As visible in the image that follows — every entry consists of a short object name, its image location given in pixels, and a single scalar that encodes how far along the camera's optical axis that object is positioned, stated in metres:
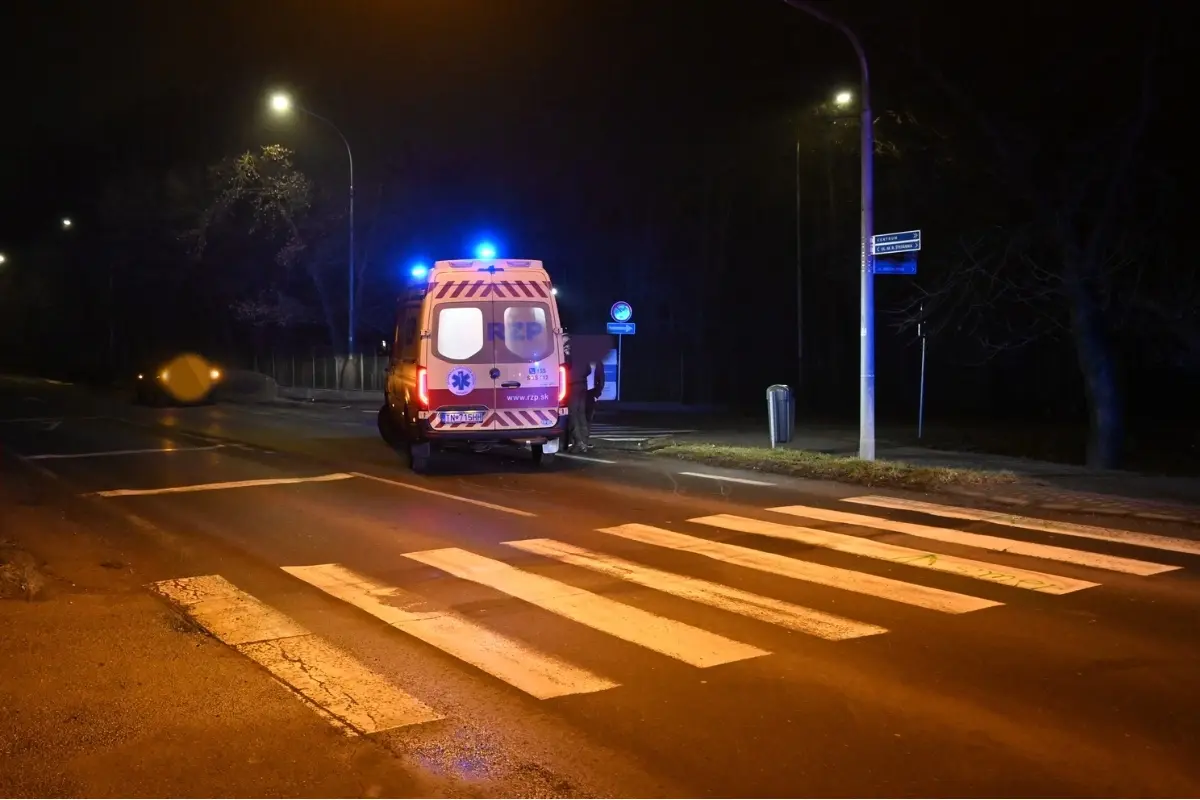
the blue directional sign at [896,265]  15.73
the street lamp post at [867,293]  15.66
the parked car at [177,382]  33.28
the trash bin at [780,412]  17.66
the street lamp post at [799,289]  30.85
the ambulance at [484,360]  14.98
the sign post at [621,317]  26.32
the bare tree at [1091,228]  17.06
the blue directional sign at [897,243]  15.30
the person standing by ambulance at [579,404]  18.08
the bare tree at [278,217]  39.81
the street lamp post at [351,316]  29.64
